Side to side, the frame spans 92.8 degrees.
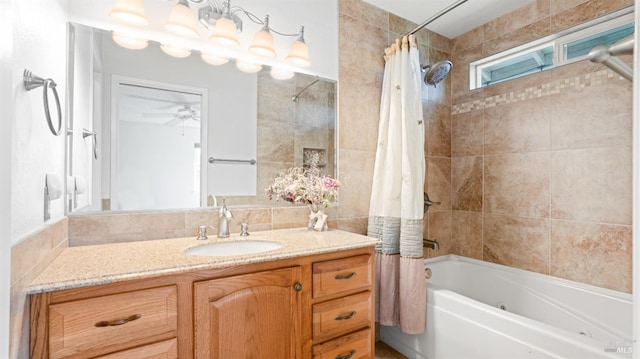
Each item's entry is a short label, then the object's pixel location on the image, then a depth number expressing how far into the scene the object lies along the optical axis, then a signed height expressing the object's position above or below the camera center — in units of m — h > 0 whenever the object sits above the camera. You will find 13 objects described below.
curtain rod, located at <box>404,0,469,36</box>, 1.86 +1.07
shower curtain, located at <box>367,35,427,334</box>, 1.91 -0.10
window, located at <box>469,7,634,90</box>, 1.91 +0.95
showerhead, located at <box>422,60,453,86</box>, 2.23 +0.82
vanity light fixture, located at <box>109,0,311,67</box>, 1.43 +0.82
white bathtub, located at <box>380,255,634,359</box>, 1.40 -0.79
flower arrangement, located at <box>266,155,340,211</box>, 1.86 -0.05
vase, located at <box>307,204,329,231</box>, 1.88 -0.24
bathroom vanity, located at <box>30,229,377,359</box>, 0.97 -0.46
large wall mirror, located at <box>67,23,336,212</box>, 1.47 +0.29
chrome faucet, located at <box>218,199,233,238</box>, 1.64 -0.23
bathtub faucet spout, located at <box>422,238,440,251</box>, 2.23 -0.46
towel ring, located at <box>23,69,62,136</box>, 0.89 +0.29
